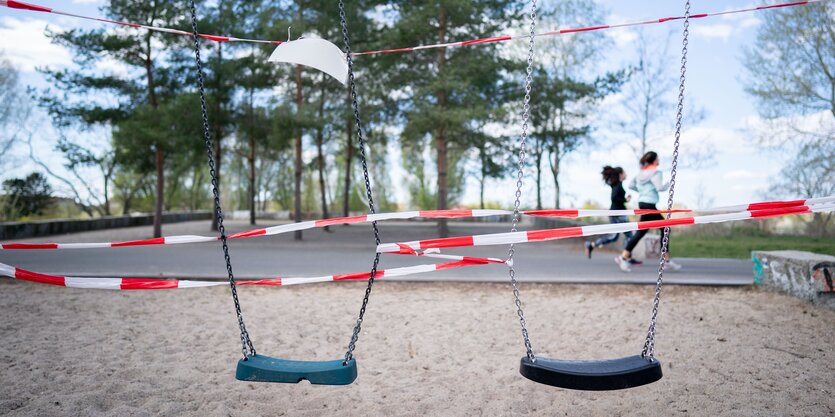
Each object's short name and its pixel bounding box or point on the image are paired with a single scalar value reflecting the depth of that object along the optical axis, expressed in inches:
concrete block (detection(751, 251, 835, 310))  271.4
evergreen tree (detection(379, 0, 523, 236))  571.2
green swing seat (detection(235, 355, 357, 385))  127.8
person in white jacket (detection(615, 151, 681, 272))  295.6
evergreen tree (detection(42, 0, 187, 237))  621.0
